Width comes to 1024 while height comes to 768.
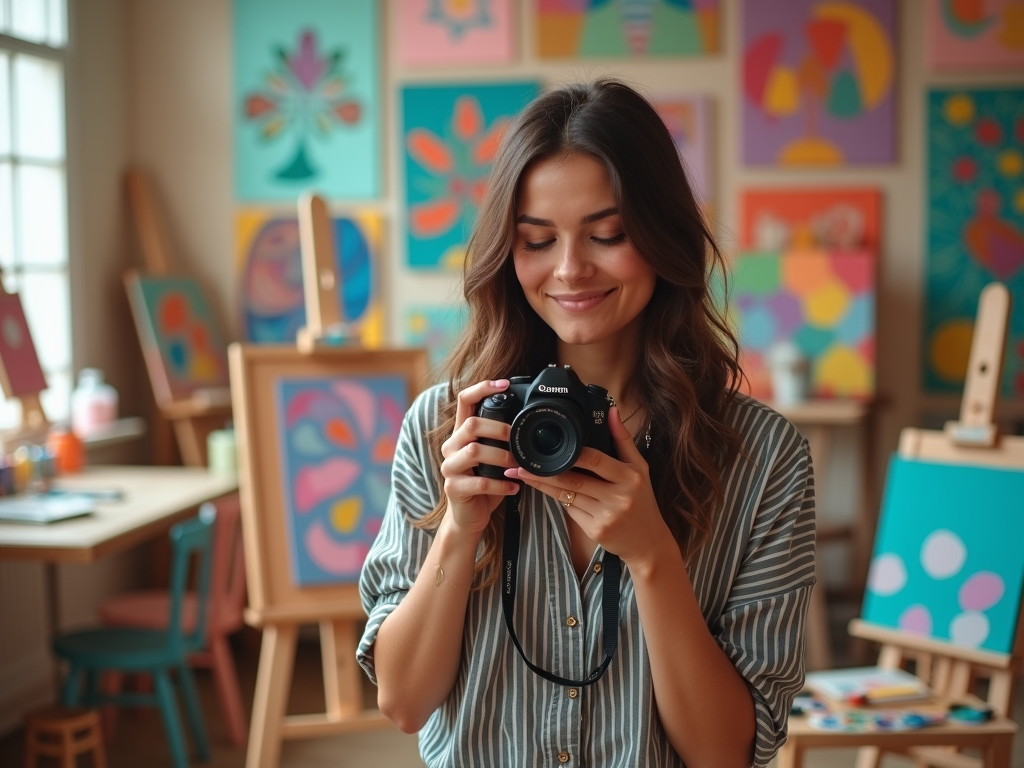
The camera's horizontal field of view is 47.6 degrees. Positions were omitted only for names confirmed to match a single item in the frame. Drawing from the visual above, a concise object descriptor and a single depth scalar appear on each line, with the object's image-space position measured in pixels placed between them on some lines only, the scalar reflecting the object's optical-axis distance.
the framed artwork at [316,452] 2.64
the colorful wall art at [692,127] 4.12
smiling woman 1.29
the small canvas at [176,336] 4.03
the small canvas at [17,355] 3.23
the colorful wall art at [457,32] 4.18
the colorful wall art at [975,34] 3.98
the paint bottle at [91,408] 3.79
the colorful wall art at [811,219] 4.09
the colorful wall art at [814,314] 3.93
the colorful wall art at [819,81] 4.05
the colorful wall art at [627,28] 4.10
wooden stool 2.80
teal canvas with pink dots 2.42
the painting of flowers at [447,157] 4.20
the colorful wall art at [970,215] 4.01
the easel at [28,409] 3.26
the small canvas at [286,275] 4.28
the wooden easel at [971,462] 2.40
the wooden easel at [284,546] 2.55
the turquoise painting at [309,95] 4.24
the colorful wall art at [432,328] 4.28
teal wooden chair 3.01
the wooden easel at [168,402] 4.03
